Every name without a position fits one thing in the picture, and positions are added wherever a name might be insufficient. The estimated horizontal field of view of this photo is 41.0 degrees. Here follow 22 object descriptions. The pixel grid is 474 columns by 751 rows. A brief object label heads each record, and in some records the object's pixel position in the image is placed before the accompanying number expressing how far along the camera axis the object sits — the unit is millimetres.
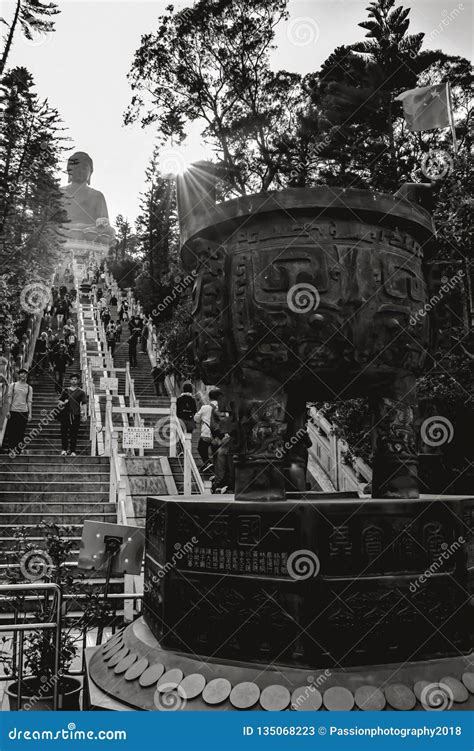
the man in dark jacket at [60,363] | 16828
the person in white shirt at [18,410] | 11906
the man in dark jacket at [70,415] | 12352
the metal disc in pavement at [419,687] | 3359
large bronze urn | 4000
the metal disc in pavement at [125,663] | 3865
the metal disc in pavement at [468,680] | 3451
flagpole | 11078
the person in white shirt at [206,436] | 11602
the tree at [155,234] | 34562
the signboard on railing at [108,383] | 14694
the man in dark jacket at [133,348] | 21125
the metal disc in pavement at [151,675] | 3645
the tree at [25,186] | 17000
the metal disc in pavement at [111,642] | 4352
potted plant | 4414
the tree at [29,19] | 15680
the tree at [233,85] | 18484
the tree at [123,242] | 54588
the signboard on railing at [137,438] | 11711
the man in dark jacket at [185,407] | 13711
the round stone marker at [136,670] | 3738
